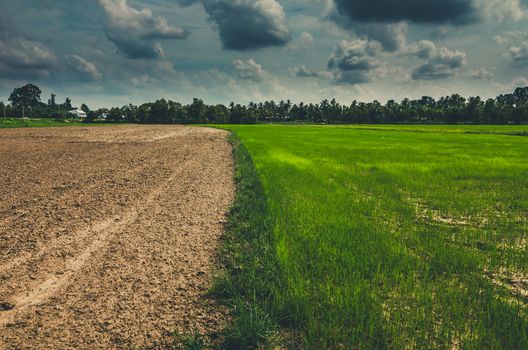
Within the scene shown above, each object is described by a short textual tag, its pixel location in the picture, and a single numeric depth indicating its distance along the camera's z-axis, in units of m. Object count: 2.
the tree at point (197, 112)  160.50
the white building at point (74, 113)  189.90
